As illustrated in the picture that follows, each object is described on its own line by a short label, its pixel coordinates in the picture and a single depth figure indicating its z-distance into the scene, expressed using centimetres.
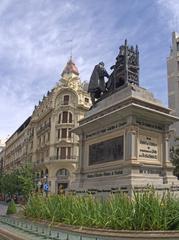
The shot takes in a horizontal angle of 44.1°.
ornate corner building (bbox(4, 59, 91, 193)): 3820
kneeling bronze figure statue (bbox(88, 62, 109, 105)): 1301
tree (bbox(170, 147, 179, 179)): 2507
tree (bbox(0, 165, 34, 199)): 3429
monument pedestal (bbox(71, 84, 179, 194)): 955
